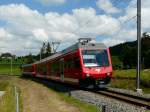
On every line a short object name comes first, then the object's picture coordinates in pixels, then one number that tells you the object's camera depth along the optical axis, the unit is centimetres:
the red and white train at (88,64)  1153
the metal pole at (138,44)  1118
